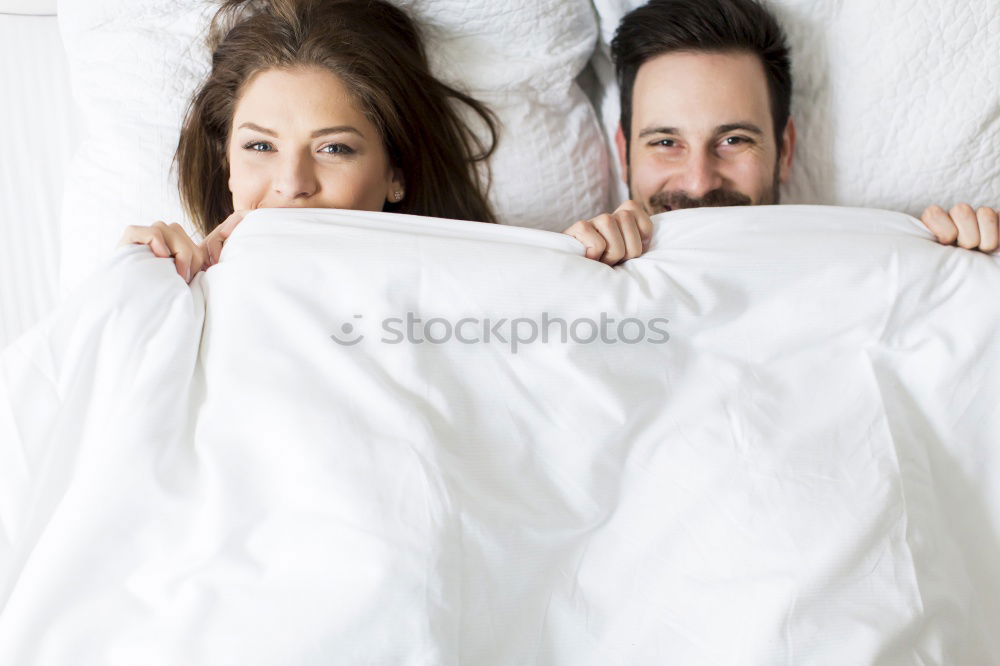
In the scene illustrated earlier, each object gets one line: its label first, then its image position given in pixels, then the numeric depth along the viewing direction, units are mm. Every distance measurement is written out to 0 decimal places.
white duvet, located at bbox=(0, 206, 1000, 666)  763
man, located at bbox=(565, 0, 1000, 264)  1296
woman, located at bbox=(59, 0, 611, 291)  1260
